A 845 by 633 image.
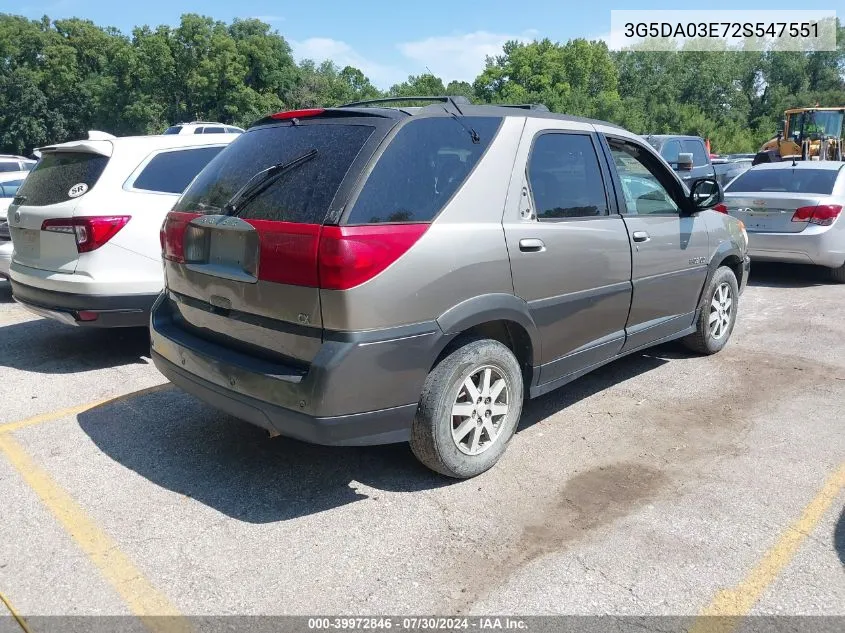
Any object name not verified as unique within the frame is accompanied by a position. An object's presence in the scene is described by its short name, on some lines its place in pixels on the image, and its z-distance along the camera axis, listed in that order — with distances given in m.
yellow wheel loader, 23.52
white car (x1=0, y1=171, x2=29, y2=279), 7.50
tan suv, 3.10
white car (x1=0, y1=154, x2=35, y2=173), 17.69
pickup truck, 14.81
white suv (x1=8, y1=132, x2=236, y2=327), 5.34
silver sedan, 8.64
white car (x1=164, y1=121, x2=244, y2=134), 18.91
